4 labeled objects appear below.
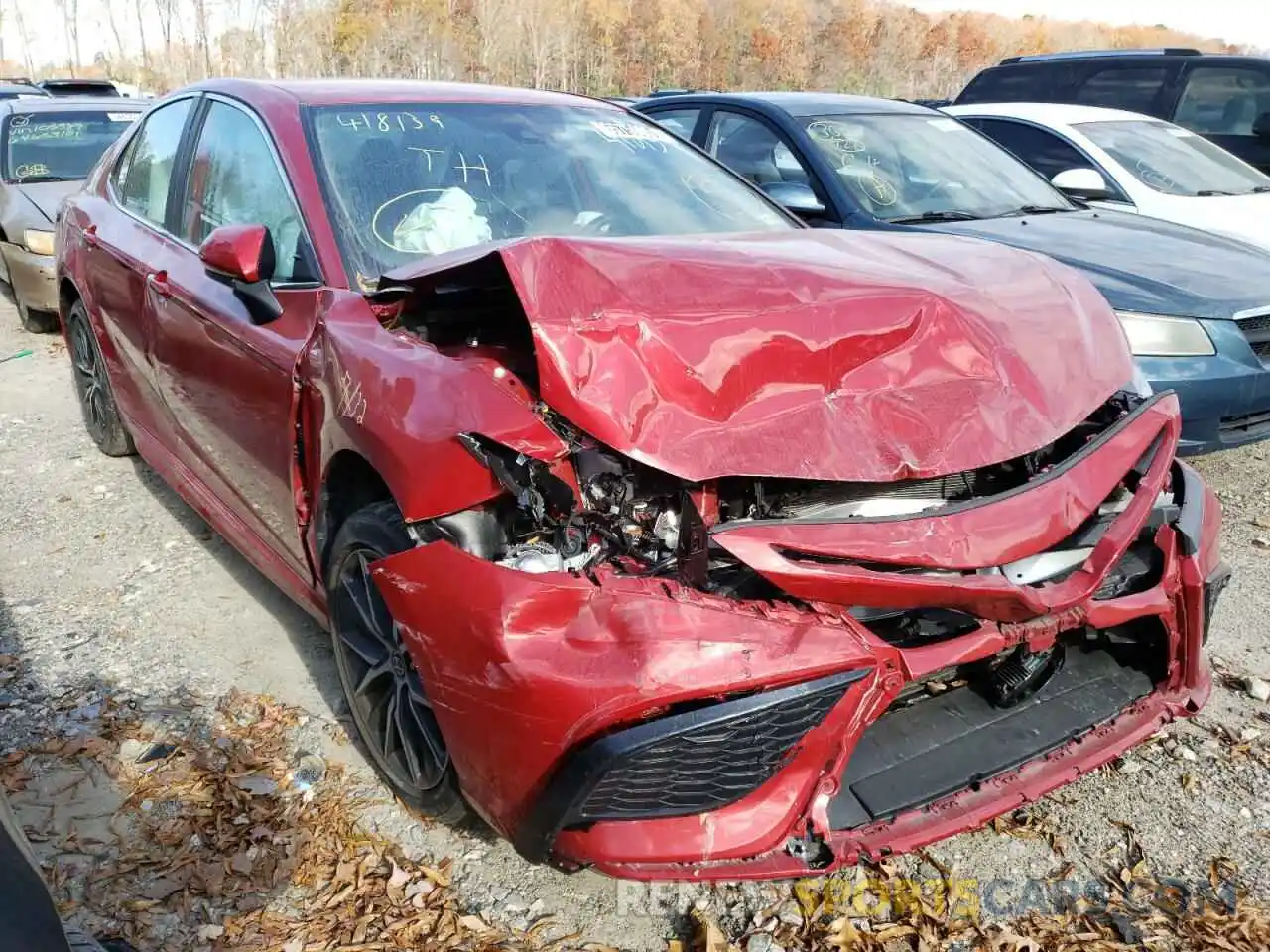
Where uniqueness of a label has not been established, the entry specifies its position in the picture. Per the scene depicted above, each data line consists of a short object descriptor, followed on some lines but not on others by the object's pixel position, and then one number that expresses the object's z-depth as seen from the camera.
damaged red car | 1.84
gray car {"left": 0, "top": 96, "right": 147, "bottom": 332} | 7.36
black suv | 8.52
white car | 6.02
